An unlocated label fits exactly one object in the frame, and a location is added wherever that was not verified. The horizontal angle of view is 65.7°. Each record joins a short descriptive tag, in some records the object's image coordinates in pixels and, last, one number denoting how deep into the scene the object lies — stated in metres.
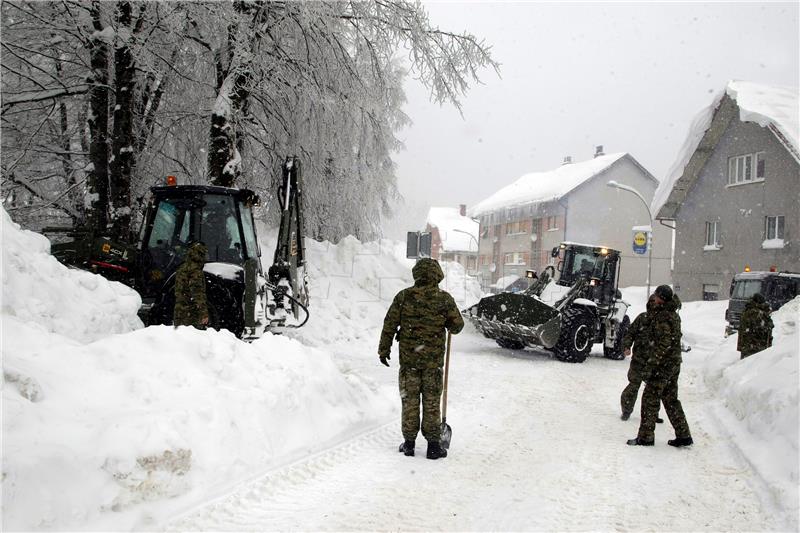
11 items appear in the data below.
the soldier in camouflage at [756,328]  9.76
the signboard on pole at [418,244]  15.23
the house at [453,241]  63.59
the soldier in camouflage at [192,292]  7.36
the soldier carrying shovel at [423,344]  5.54
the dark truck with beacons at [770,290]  17.06
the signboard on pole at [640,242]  24.61
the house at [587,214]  40.94
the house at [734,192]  22.78
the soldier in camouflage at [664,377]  6.34
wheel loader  12.31
